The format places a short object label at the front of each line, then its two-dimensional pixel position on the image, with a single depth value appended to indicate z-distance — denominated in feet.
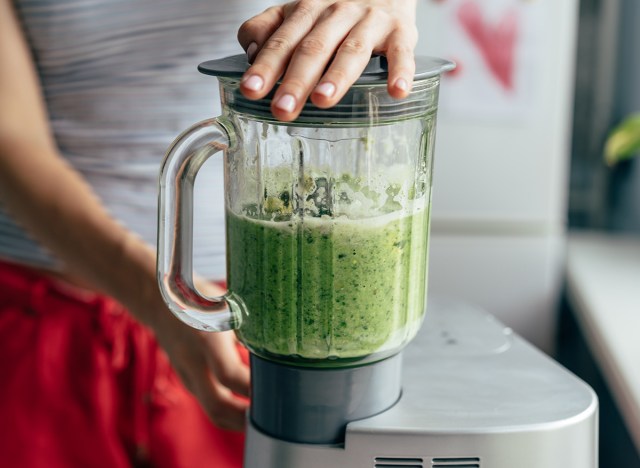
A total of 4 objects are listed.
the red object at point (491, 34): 5.80
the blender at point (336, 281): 1.81
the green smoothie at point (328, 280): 1.83
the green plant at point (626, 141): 5.16
